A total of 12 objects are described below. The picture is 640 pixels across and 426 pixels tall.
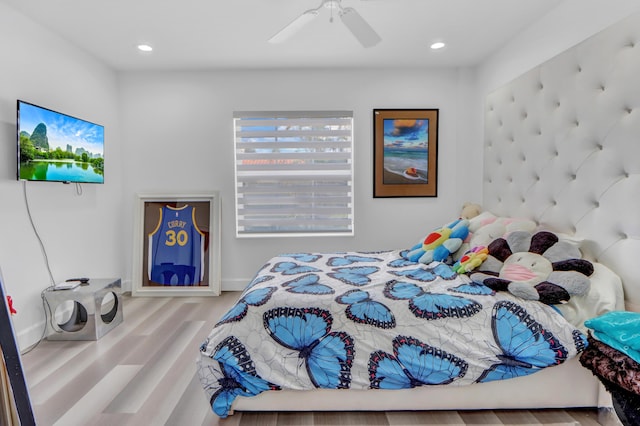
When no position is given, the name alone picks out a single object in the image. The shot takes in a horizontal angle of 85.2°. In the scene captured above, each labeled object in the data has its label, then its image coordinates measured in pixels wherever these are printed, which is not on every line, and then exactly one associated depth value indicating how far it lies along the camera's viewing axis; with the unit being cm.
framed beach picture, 363
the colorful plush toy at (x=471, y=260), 220
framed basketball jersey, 368
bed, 163
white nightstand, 259
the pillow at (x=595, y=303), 172
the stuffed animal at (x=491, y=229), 240
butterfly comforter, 162
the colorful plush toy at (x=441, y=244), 254
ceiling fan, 196
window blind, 370
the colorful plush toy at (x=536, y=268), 174
